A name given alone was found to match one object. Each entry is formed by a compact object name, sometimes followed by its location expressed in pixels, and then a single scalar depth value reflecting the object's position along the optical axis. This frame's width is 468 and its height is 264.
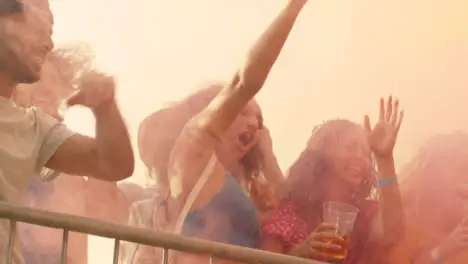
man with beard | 3.91
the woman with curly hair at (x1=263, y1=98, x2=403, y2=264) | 4.40
